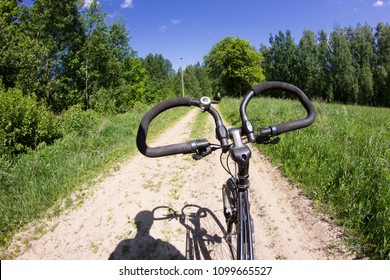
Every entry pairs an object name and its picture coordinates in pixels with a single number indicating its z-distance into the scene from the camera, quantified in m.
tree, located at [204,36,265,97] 35.72
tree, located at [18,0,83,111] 18.61
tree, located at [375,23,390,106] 36.88
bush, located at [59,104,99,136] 9.65
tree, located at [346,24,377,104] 37.72
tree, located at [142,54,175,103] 46.67
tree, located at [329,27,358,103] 38.78
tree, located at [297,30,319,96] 42.09
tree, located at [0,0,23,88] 16.95
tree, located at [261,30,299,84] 43.78
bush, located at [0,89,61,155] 7.52
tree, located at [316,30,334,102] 41.74
